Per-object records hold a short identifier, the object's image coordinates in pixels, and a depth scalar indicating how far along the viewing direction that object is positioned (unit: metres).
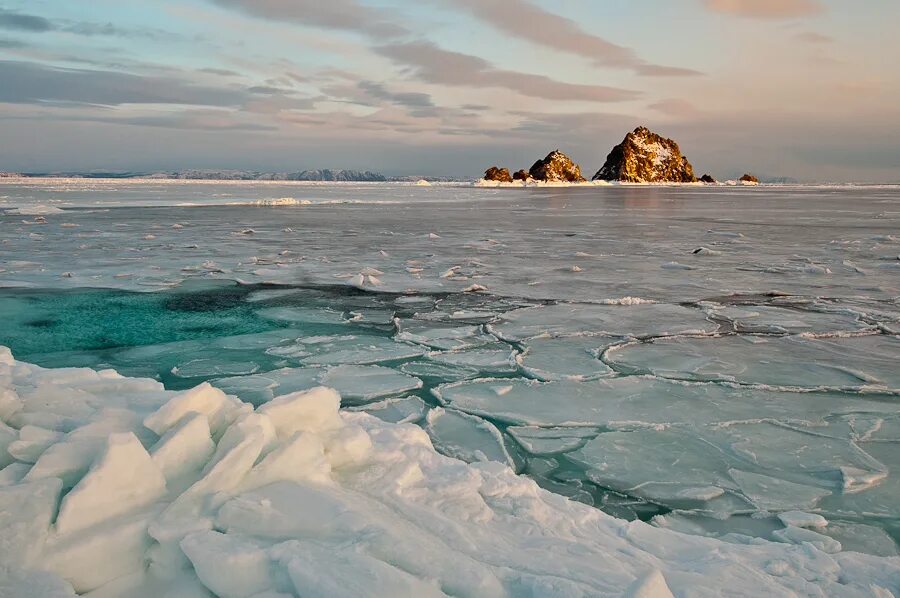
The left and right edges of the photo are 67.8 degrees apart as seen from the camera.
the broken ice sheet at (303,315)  5.46
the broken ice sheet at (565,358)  4.07
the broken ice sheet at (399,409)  3.35
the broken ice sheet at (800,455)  2.72
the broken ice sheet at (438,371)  4.04
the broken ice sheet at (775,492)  2.52
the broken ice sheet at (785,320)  5.18
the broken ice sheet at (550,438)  3.02
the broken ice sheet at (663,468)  2.58
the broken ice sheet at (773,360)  3.97
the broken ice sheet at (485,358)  4.22
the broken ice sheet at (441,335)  4.74
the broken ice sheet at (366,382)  3.69
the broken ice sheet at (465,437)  2.93
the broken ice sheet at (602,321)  5.09
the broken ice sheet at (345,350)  4.35
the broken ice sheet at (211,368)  4.02
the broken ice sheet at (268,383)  3.60
